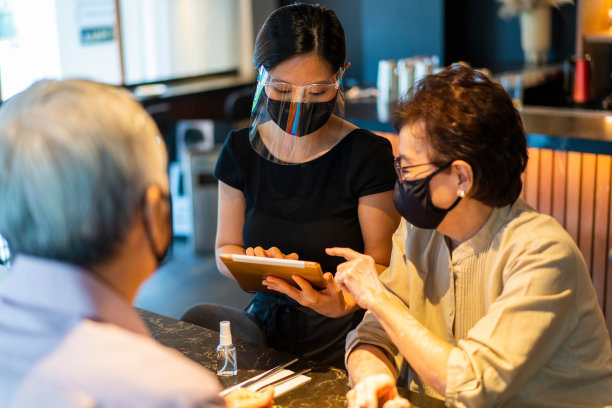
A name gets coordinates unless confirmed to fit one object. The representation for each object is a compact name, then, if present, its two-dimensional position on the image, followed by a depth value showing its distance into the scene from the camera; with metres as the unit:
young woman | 1.95
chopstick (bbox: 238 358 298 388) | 1.67
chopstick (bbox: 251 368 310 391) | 1.66
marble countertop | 1.60
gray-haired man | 0.87
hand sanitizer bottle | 1.74
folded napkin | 1.64
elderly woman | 1.47
